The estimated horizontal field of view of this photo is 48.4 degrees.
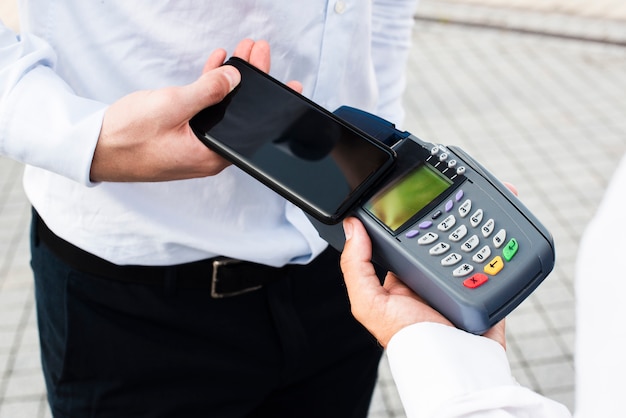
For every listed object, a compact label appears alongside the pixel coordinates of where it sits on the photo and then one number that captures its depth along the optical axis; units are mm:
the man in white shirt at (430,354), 520
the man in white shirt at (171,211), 659
